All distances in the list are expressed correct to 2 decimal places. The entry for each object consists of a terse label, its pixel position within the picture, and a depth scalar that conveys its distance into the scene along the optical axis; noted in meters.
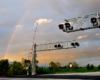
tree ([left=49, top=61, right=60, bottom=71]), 79.00
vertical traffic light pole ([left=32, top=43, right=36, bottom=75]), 37.32
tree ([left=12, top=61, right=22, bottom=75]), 66.99
